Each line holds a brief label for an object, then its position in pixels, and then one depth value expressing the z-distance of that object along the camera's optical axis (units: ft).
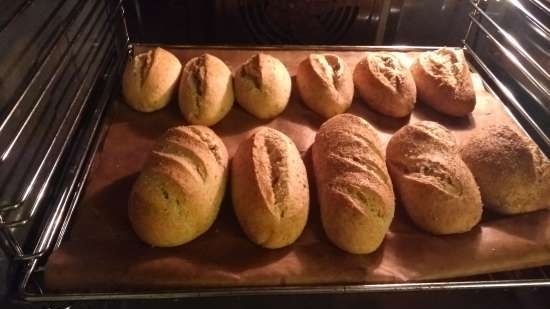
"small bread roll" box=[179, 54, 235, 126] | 1.27
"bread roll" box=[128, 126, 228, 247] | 0.96
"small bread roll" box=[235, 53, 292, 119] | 1.31
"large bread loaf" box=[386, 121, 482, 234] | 1.02
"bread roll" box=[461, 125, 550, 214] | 1.08
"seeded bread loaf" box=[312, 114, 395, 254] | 0.97
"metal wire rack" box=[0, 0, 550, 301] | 0.89
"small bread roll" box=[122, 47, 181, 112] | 1.31
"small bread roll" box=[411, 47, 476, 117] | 1.35
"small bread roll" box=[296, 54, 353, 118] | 1.33
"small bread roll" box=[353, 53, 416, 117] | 1.35
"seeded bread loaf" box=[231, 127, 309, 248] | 0.97
